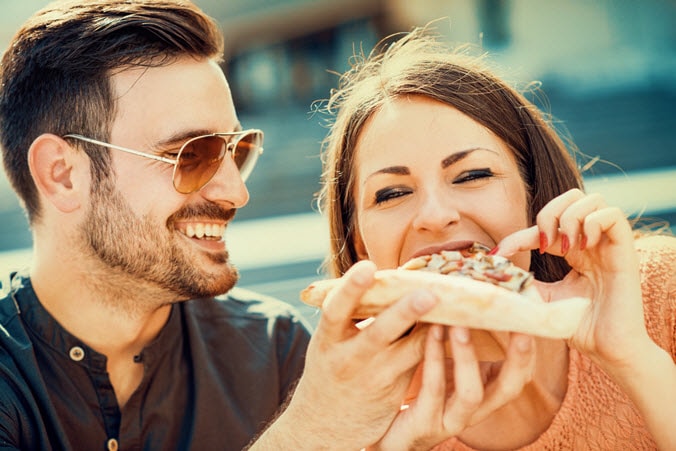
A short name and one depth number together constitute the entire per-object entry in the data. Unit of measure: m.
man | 0.91
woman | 0.72
